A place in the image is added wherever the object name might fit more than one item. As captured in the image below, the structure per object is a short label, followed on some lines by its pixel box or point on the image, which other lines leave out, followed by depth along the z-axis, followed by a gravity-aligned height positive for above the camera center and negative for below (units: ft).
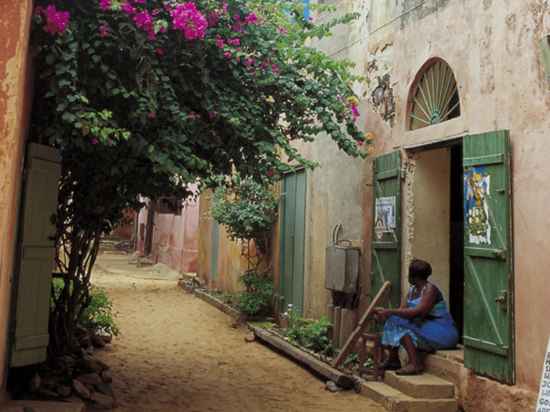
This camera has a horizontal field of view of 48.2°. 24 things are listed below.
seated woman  21.25 -2.34
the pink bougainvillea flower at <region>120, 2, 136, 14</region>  15.48 +5.98
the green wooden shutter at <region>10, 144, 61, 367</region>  16.98 -0.48
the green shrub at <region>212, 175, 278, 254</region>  38.37 +2.38
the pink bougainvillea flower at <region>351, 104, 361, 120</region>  22.34 +5.20
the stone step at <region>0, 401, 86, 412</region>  15.41 -4.25
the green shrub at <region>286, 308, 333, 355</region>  27.76 -3.89
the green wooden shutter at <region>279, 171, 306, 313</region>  34.47 +0.57
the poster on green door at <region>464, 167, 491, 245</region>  18.95 +1.66
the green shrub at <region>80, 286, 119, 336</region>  27.68 -3.43
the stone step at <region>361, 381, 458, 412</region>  19.38 -4.69
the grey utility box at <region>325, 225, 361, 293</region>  26.78 -0.70
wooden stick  22.77 -2.86
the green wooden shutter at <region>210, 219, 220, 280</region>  52.59 -0.27
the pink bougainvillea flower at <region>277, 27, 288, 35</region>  21.15 +7.58
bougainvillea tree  15.61 +4.35
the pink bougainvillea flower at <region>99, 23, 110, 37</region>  15.42 +5.36
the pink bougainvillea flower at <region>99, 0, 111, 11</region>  15.14 +5.90
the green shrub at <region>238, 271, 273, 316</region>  37.73 -2.93
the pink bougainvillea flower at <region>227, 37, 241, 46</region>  18.47 +6.21
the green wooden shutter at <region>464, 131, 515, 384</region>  18.01 +0.01
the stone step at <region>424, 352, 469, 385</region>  19.90 -3.72
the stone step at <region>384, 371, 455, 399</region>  19.81 -4.28
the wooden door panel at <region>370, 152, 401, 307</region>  24.09 +1.18
